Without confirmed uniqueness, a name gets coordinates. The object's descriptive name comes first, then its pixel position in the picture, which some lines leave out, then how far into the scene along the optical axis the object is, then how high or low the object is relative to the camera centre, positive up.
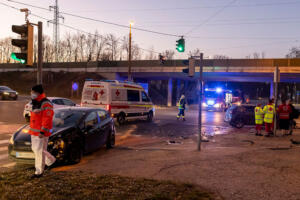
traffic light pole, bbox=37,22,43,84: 10.45 +1.20
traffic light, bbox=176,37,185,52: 16.62 +2.71
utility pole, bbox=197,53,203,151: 9.20 -0.23
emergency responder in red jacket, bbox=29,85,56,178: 5.60 -0.61
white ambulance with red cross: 15.45 -0.27
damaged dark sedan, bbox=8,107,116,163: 7.02 -1.15
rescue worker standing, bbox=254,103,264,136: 13.66 -0.99
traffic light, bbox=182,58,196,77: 9.80 +0.88
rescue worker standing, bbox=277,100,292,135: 13.62 -0.91
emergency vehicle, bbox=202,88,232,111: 38.10 -0.51
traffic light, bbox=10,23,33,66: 7.85 +1.29
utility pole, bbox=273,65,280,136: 12.60 +0.76
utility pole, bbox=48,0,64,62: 53.74 +13.97
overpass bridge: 38.00 +3.47
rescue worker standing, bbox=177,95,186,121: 19.94 -0.81
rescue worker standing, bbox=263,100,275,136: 13.40 -0.95
